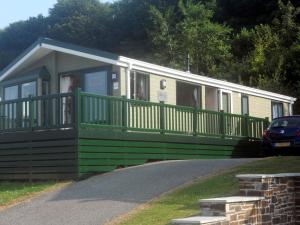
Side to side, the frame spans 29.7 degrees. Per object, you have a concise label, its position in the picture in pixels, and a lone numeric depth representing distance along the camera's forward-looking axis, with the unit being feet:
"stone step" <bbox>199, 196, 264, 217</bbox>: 25.62
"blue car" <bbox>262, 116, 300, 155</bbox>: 57.62
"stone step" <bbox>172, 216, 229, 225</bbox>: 23.24
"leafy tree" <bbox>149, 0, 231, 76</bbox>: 131.84
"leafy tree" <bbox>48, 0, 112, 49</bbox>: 178.91
